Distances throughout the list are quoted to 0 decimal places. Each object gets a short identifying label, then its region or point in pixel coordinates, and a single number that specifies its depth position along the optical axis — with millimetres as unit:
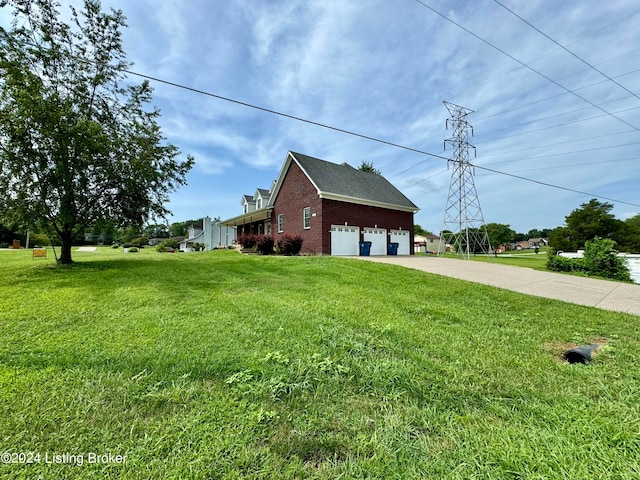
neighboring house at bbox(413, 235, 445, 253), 55644
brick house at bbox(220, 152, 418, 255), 16138
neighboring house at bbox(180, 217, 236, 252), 32906
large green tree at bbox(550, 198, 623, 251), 37844
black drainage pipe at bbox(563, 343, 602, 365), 3229
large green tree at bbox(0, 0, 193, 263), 8070
